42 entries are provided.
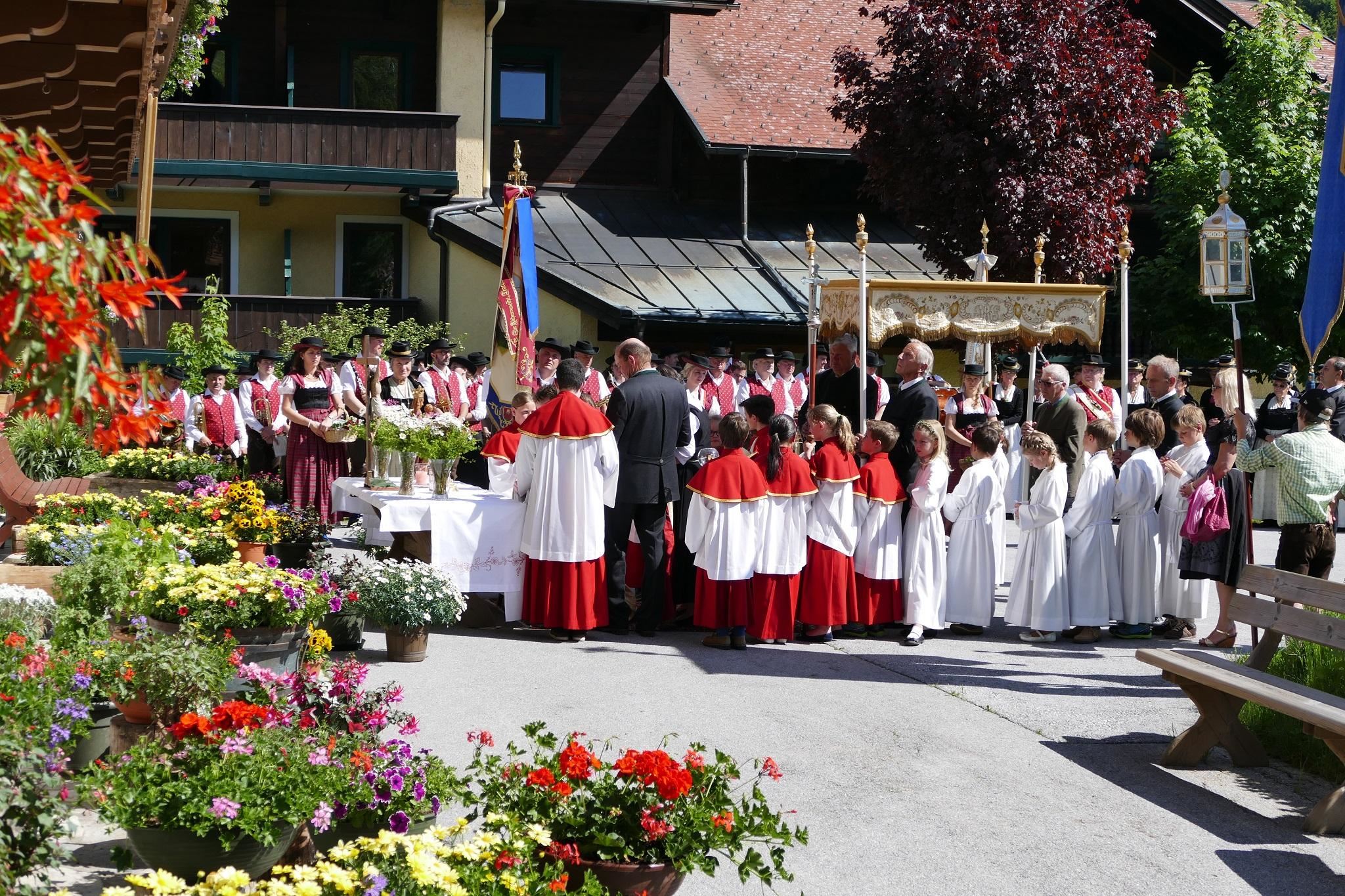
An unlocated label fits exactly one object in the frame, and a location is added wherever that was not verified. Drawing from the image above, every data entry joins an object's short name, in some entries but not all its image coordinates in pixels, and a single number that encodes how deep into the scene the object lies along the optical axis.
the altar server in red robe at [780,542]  9.75
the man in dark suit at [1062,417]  12.33
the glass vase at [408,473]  10.18
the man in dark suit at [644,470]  10.10
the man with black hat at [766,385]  17.75
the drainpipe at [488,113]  23.45
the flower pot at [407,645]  8.56
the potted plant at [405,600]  8.44
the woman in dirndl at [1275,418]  15.84
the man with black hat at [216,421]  16.47
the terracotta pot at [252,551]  9.84
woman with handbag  9.52
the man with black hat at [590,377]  15.35
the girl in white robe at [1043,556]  10.20
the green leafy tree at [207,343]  19.73
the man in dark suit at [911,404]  10.89
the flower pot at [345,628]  8.54
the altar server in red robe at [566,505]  9.72
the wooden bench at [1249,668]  6.48
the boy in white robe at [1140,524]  10.31
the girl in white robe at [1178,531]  10.42
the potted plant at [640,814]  4.14
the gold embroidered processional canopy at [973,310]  12.38
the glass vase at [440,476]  10.12
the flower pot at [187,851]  4.24
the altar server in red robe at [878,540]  10.20
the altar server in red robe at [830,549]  10.01
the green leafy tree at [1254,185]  22.17
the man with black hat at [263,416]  16.03
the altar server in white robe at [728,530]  9.60
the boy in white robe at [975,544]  10.42
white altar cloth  9.68
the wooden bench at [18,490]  10.98
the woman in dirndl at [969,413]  14.57
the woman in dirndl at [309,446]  14.02
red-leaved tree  18.36
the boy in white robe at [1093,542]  10.25
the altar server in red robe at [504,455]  11.07
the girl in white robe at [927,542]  10.13
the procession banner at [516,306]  11.27
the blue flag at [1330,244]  7.46
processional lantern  9.52
